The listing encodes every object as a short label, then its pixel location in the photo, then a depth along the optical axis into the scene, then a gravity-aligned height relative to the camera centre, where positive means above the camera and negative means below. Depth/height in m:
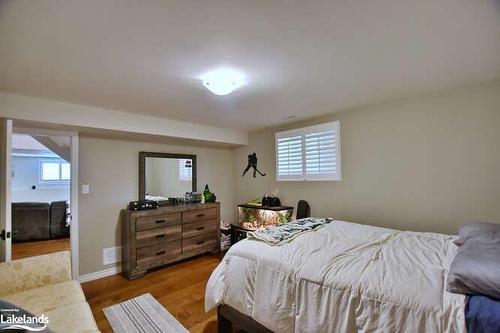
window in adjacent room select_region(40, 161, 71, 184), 7.53 +0.10
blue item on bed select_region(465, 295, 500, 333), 1.04 -0.66
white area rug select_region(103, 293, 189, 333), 2.13 -1.40
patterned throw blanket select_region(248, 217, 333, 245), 2.07 -0.58
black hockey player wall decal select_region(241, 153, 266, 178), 4.43 +0.19
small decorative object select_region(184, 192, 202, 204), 4.19 -0.43
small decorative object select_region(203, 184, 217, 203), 4.31 -0.43
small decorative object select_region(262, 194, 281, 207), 3.93 -0.49
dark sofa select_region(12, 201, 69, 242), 4.99 -0.99
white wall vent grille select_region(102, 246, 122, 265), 3.40 -1.18
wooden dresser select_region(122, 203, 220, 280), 3.26 -0.94
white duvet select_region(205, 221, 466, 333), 1.22 -0.70
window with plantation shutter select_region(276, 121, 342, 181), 3.31 +0.28
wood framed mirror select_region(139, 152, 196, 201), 3.78 -0.03
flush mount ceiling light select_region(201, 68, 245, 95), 1.98 +0.81
